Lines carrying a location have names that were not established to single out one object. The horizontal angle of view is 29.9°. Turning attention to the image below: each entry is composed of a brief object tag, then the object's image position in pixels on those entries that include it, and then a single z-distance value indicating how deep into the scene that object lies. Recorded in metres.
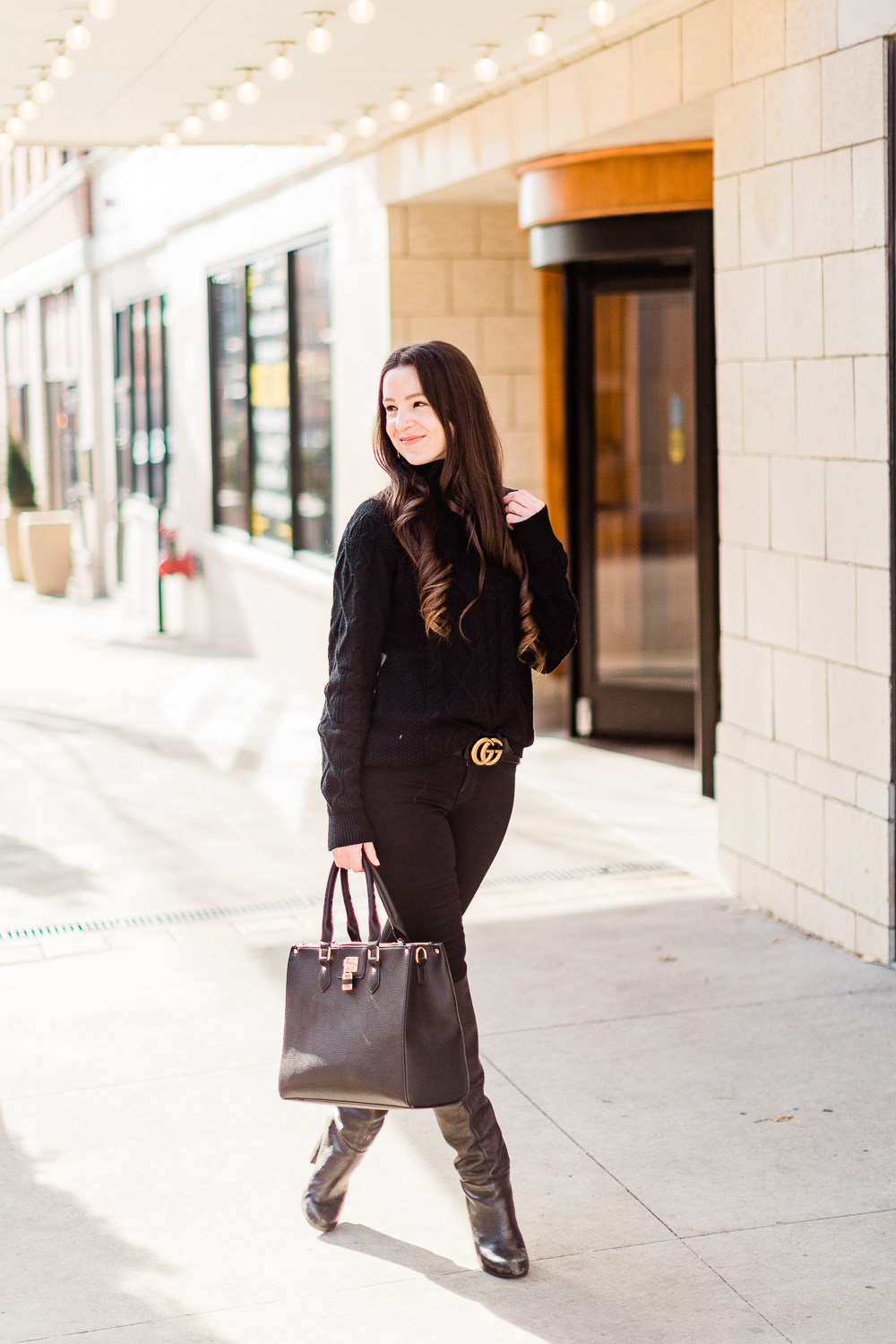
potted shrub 22.20
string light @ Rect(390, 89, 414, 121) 8.50
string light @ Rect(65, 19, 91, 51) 6.68
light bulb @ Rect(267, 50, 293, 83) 7.29
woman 3.33
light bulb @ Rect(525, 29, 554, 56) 6.81
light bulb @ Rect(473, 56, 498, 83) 7.27
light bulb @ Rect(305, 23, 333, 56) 6.79
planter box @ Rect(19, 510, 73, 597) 20.05
